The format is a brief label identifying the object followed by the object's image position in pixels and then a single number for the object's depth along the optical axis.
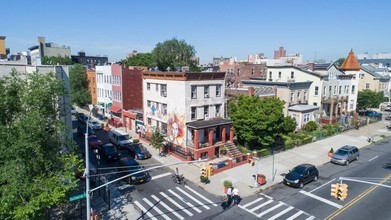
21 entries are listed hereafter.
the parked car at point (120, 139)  38.88
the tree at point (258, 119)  34.34
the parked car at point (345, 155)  32.91
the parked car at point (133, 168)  27.00
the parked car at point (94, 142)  38.13
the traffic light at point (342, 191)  22.14
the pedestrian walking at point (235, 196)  23.28
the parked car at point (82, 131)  45.39
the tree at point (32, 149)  14.30
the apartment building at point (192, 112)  34.81
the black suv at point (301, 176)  26.33
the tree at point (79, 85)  63.03
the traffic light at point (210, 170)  28.26
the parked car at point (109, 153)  33.46
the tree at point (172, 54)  73.94
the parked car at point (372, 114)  63.02
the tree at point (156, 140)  34.78
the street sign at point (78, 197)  17.00
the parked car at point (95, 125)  49.59
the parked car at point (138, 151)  34.31
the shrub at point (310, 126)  47.88
